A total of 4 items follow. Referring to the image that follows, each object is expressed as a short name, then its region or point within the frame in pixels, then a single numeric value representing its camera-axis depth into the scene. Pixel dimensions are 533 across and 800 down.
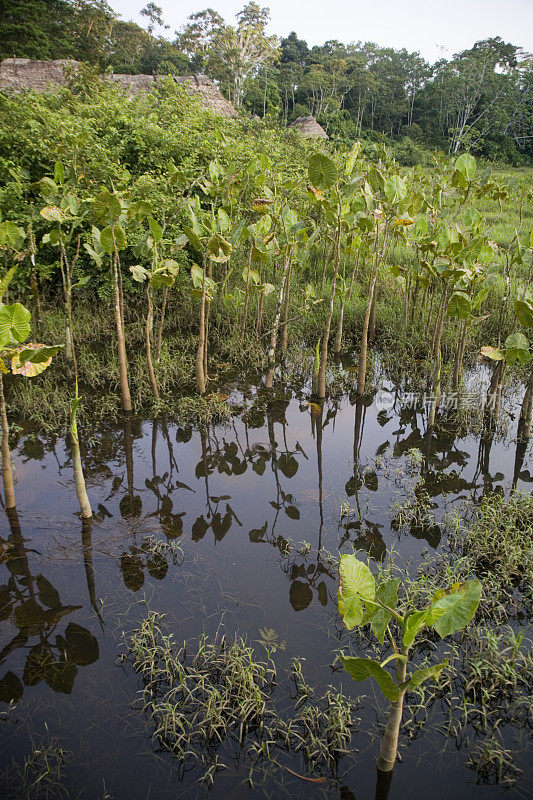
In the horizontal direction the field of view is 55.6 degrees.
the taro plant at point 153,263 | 4.36
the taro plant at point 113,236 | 3.93
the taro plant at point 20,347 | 2.73
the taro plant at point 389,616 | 1.81
